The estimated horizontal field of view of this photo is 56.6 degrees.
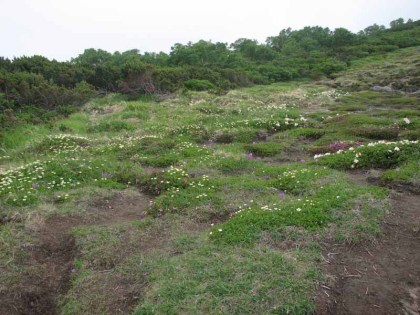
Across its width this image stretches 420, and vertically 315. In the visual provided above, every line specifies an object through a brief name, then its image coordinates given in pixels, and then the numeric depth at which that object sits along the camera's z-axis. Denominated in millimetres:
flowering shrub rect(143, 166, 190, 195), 11500
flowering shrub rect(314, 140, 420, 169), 12170
